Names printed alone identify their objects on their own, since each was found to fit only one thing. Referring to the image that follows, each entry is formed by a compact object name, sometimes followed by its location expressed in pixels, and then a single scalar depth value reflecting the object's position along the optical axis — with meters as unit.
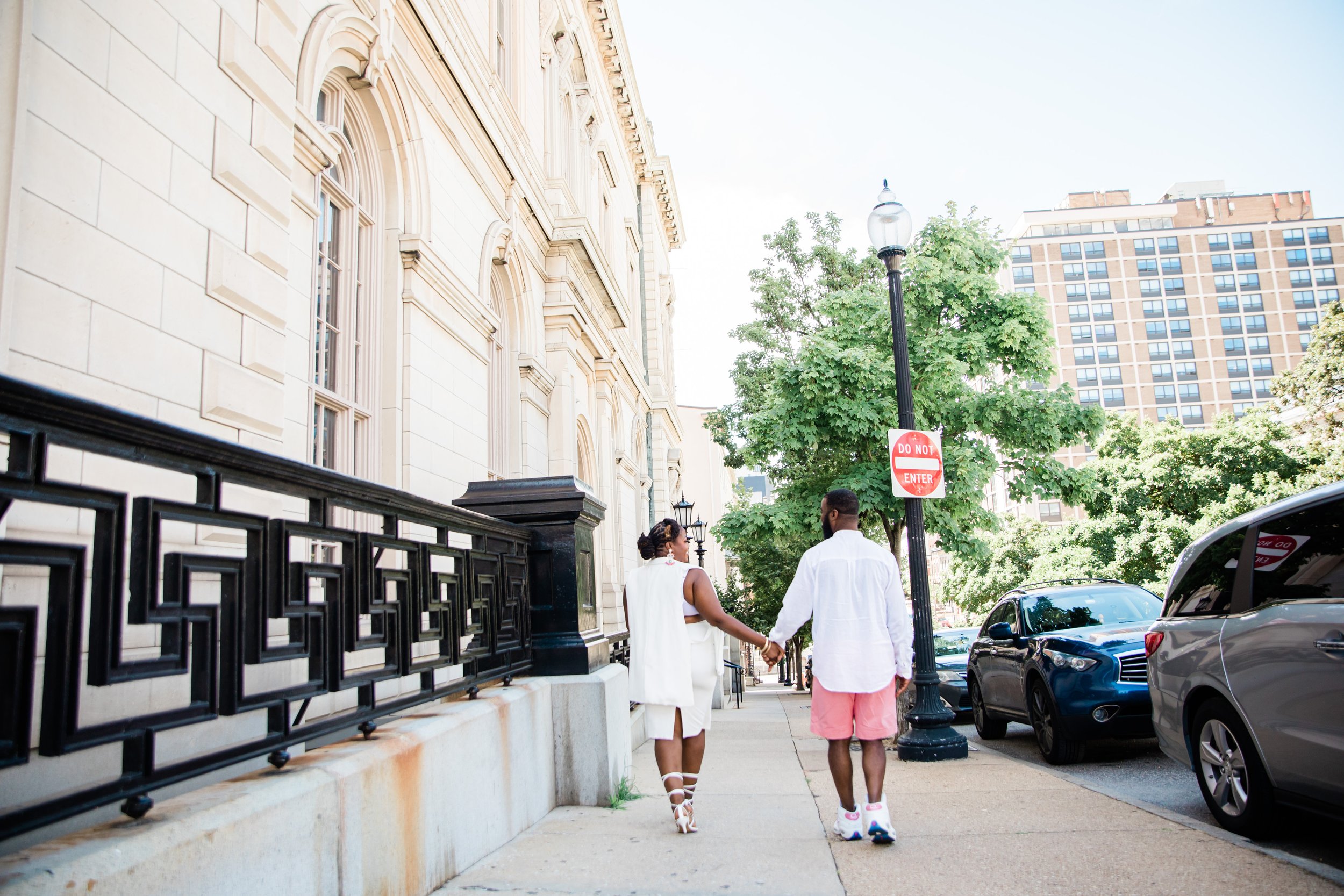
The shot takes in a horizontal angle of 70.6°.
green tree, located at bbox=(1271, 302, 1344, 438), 31.00
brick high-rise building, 104.69
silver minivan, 4.41
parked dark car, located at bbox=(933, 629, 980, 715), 14.17
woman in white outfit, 5.33
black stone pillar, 6.11
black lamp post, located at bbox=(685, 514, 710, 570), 22.18
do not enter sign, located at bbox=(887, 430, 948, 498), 9.50
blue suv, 8.15
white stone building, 4.08
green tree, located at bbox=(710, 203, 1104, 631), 16.38
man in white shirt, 5.11
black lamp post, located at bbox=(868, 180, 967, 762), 8.77
